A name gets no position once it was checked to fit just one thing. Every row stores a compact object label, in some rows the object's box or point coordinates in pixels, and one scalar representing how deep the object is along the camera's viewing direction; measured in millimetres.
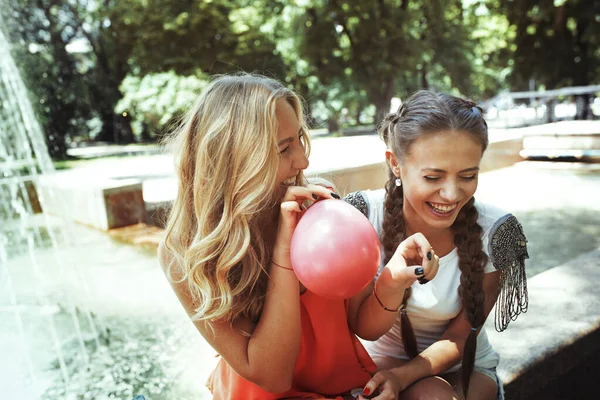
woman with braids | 2061
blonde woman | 1831
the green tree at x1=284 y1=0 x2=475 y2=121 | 24406
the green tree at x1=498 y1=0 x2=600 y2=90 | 23141
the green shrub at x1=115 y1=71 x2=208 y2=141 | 22219
